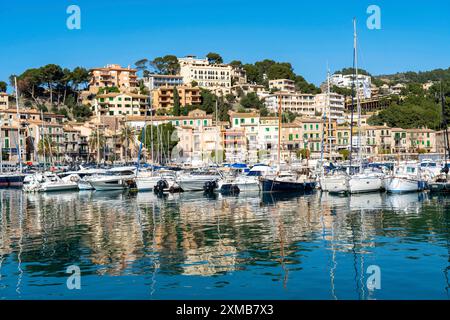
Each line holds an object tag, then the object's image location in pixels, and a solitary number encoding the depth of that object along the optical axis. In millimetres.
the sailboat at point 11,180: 69500
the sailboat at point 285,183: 51656
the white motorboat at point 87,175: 59594
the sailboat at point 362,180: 48344
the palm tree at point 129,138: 103819
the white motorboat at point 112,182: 58406
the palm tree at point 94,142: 105938
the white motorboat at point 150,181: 55750
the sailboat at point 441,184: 48000
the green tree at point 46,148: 98000
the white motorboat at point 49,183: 58969
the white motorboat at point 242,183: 52906
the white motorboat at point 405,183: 48719
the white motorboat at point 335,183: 49062
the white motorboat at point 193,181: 55062
